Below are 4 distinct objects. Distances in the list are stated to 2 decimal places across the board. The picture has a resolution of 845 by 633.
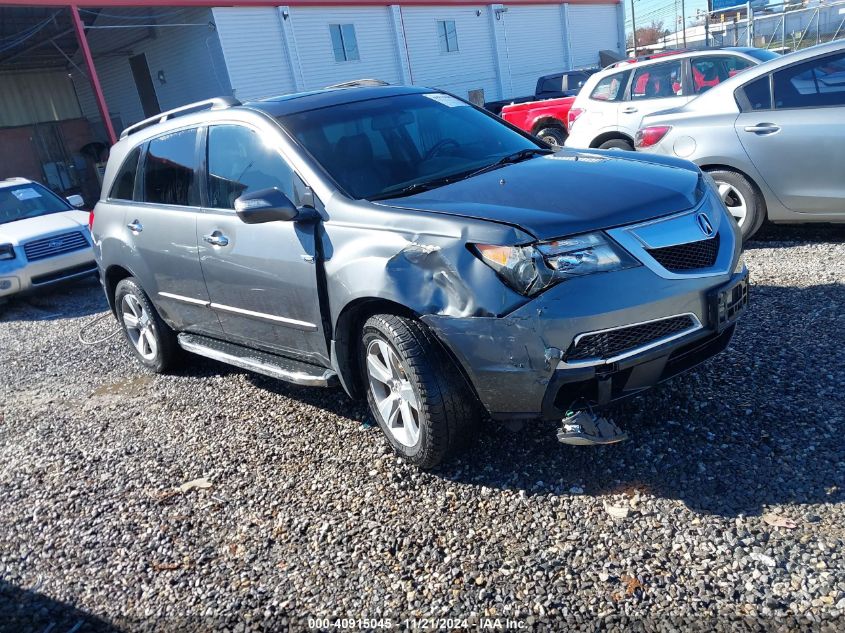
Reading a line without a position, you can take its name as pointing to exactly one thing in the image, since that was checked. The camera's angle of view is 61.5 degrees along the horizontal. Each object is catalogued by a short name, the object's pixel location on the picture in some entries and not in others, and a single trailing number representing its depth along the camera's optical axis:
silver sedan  5.60
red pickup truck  12.95
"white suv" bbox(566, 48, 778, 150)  8.71
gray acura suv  2.91
